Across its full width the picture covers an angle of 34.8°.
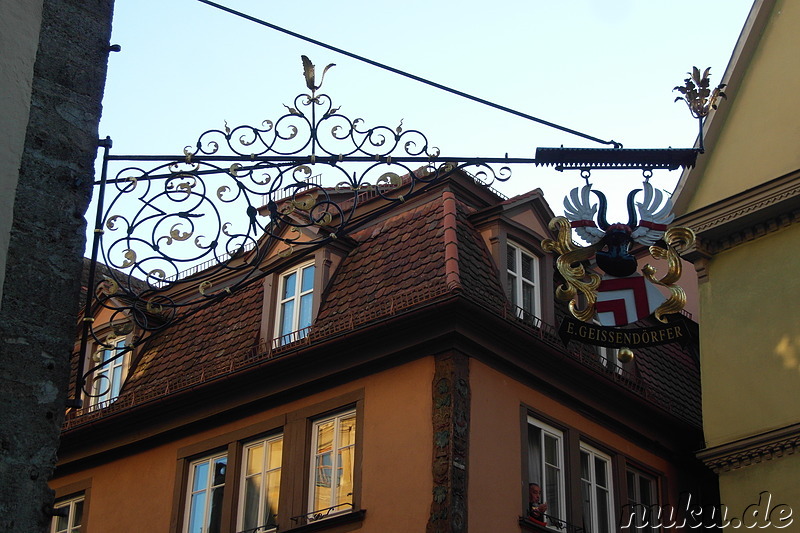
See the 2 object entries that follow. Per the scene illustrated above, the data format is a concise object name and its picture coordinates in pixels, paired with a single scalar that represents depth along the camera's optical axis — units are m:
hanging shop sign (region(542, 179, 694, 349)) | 10.30
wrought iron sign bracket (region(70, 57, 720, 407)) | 8.40
